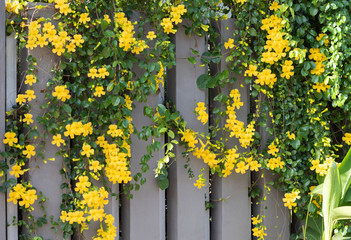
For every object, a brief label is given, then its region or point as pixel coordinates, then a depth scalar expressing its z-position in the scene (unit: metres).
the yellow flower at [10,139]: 3.55
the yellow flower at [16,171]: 3.55
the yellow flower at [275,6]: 3.74
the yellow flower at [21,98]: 3.55
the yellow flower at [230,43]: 3.75
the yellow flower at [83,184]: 3.59
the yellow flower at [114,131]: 3.63
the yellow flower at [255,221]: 3.83
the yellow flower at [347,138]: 3.86
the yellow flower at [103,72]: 3.59
